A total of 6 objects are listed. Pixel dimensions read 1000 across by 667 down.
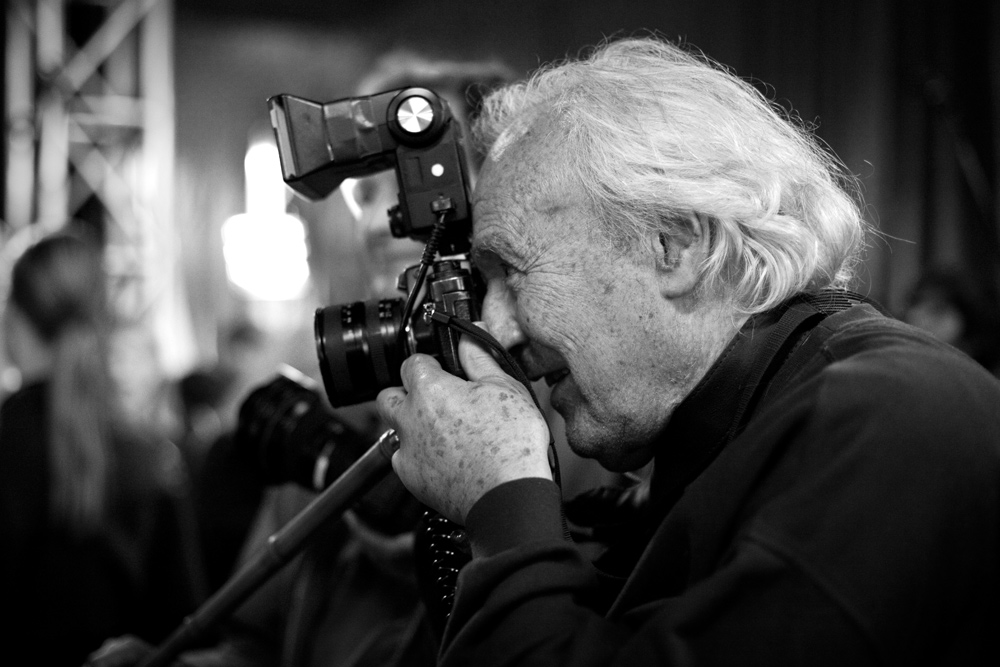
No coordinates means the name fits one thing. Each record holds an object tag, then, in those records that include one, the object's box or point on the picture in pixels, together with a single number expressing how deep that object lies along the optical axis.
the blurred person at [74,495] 1.94
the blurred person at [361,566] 1.22
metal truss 4.97
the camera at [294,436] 1.23
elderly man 0.65
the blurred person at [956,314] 3.01
